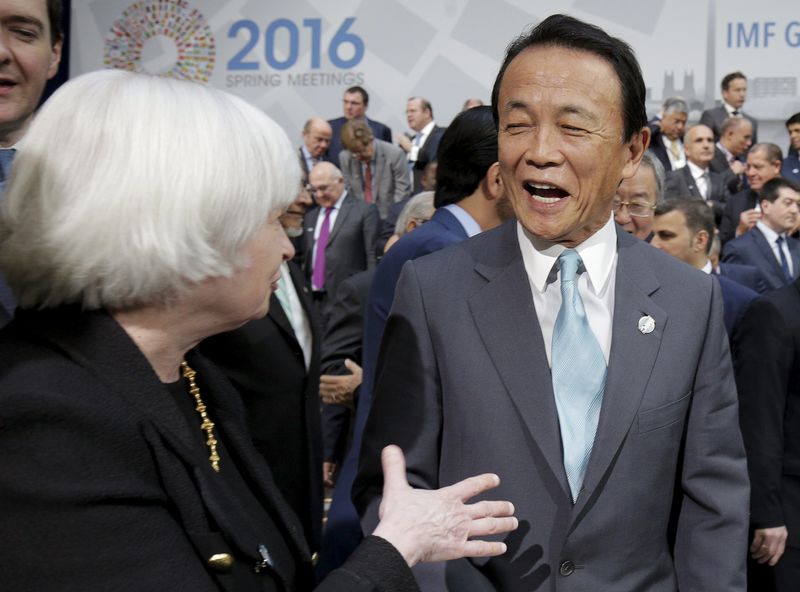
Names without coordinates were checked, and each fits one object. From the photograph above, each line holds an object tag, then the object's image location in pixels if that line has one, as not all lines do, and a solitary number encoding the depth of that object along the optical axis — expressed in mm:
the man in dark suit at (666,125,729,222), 8938
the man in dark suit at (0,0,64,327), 1901
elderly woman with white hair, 1125
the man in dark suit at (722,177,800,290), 6953
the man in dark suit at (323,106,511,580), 2350
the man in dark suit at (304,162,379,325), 8289
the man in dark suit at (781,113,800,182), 9484
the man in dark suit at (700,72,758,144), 10562
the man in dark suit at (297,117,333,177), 10165
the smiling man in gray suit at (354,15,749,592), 1633
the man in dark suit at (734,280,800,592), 2994
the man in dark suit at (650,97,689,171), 9609
